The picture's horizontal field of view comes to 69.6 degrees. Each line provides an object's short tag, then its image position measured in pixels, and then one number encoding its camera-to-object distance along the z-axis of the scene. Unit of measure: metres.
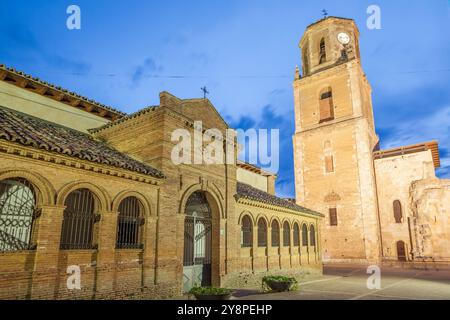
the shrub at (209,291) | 9.55
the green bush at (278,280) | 13.00
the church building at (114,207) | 8.33
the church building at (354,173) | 27.84
